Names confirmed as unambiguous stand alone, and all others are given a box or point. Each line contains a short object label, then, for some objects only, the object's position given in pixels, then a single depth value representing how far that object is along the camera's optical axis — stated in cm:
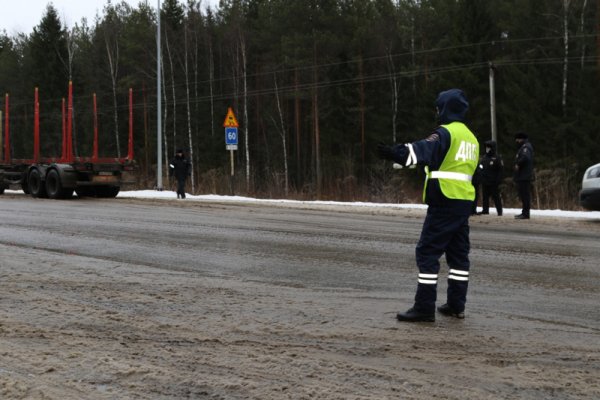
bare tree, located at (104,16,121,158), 5603
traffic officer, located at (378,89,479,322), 565
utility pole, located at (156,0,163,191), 2838
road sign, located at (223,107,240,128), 2433
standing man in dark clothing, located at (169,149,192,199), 2303
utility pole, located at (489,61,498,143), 3197
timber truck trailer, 2144
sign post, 2439
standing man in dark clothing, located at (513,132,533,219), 1540
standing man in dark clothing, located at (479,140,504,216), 1616
